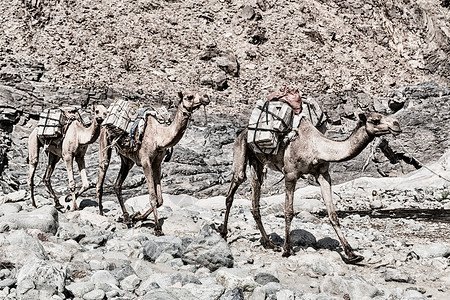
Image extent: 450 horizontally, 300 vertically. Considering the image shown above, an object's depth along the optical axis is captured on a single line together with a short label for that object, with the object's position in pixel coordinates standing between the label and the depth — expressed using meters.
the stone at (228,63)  35.06
